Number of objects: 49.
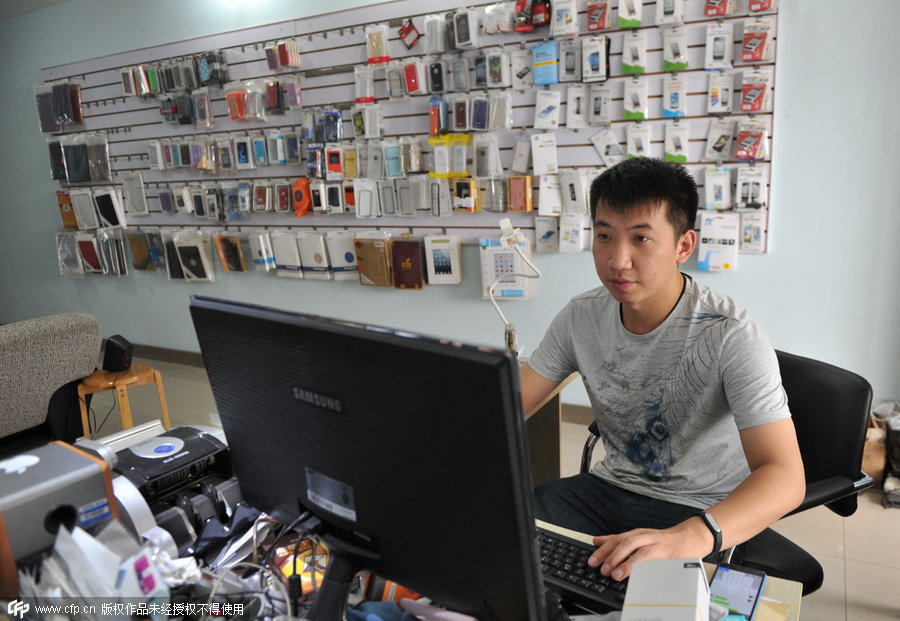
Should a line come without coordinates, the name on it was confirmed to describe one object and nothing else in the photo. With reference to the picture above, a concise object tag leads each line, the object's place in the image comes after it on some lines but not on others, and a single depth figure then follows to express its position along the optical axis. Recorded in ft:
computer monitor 2.08
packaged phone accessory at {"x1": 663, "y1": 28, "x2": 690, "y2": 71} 9.44
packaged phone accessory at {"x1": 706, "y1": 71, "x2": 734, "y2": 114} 9.34
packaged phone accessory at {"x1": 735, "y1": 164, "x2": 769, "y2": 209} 9.33
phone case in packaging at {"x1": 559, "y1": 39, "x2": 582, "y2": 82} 10.23
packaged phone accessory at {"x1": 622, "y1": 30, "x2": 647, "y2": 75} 9.73
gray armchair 8.43
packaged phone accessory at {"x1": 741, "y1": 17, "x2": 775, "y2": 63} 8.86
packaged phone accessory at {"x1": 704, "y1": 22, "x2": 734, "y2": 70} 9.14
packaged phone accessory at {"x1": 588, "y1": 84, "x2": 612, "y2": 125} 10.16
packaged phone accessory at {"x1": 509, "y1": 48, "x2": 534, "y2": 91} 10.65
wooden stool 9.91
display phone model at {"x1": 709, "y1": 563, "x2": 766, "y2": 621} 2.98
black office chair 4.63
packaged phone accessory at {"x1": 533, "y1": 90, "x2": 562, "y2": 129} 10.50
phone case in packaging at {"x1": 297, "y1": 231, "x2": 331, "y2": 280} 13.42
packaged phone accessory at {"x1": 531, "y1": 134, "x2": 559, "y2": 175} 10.71
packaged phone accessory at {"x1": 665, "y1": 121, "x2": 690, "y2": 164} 9.78
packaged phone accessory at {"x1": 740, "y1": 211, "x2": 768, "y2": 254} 9.51
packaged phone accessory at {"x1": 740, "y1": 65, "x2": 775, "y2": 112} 9.04
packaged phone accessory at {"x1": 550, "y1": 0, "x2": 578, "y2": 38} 9.96
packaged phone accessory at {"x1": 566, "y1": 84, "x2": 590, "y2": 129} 10.36
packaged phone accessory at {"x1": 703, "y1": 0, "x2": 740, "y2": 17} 8.99
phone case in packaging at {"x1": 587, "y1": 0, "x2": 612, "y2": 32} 9.80
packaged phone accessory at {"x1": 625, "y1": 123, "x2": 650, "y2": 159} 9.98
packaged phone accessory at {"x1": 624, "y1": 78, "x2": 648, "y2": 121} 9.86
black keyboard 3.15
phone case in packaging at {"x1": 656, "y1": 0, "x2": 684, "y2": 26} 9.30
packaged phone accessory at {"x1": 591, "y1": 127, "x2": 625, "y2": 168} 10.25
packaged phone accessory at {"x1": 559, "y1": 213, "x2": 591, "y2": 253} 10.75
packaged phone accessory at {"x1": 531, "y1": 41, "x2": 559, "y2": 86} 10.30
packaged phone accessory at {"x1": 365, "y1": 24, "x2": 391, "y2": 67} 11.64
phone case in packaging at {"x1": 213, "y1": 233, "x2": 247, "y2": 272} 14.65
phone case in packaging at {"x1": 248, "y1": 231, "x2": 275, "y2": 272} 14.08
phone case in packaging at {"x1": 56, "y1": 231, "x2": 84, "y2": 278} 17.62
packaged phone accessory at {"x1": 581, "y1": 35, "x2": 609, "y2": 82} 9.95
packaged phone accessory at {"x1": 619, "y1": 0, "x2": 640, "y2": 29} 9.59
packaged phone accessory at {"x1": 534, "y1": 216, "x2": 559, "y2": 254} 11.08
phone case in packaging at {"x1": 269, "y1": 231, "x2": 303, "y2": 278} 13.75
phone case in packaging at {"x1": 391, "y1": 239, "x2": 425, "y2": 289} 12.32
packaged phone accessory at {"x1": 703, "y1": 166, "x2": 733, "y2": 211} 9.57
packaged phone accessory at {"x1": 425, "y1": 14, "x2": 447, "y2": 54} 11.04
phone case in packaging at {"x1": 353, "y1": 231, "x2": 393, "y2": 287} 12.52
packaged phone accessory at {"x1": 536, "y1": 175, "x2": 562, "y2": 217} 10.80
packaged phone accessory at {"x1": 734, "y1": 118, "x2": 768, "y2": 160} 9.16
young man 4.53
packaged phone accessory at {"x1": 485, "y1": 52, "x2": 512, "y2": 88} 10.68
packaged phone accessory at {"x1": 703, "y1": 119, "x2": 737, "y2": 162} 9.48
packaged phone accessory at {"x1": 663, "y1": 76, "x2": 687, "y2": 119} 9.59
